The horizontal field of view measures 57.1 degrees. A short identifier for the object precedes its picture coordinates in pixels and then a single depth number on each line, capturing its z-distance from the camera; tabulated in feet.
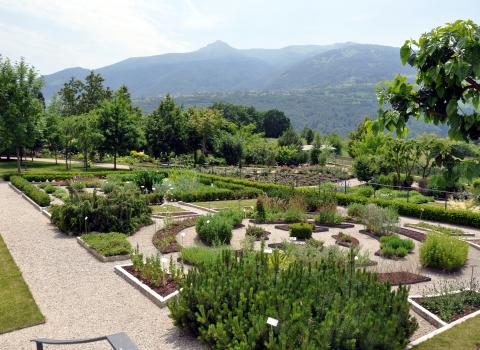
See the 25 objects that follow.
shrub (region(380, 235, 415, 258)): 38.60
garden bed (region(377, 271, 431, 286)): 31.04
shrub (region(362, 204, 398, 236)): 46.55
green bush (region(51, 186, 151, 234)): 44.55
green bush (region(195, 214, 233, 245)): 41.27
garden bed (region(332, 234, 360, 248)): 42.24
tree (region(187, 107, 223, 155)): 148.46
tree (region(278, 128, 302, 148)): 187.62
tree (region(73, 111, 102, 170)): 109.25
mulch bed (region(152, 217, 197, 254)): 39.09
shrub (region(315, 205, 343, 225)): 51.52
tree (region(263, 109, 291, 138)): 312.91
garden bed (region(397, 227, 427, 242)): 46.24
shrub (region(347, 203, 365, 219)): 54.65
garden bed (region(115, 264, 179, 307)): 27.10
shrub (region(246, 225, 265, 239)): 44.55
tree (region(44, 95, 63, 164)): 123.54
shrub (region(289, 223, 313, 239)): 43.83
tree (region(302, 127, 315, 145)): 248.32
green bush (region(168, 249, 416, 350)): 17.35
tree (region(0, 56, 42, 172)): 91.50
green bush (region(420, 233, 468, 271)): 34.73
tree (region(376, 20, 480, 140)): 9.39
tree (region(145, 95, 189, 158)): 144.36
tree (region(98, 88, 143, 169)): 112.68
